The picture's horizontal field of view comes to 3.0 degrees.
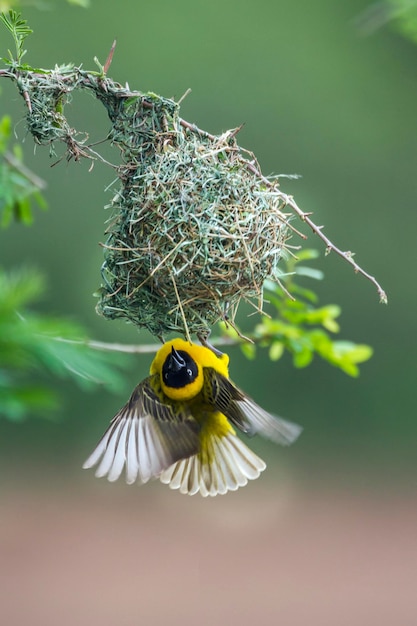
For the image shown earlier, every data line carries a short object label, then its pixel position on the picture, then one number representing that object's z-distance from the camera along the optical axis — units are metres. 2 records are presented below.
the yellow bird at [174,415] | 5.61
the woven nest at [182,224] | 5.53
